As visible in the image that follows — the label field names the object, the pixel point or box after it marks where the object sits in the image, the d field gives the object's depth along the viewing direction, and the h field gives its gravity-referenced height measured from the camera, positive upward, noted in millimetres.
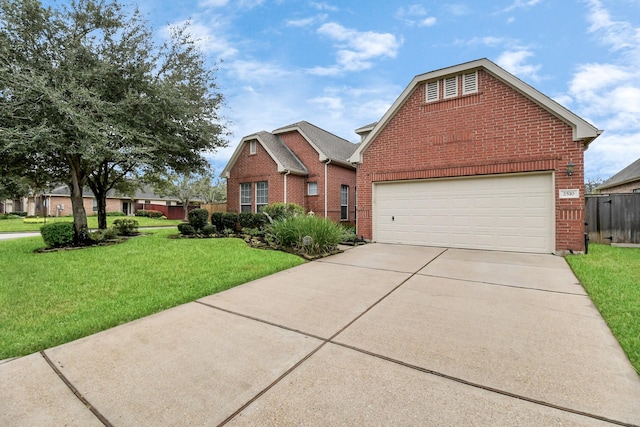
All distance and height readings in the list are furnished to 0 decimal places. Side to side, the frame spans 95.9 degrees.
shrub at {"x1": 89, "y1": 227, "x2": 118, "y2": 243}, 10102 -831
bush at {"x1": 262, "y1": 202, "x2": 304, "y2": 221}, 11492 +15
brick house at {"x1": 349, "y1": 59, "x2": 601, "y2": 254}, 7406 +1168
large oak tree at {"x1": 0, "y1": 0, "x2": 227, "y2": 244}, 7383 +3542
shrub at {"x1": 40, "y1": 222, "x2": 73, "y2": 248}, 8820 -644
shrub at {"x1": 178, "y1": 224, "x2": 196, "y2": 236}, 11117 -727
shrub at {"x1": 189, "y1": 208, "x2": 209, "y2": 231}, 11461 -318
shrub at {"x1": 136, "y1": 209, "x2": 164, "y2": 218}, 33844 -228
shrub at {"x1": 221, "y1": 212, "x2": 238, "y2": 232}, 12292 -449
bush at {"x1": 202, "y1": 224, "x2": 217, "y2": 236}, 11102 -742
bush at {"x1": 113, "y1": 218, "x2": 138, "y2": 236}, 12970 -677
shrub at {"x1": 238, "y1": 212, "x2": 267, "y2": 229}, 11789 -410
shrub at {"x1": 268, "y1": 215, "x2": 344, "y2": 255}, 7660 -692
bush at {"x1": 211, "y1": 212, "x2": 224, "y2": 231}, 12461 -409
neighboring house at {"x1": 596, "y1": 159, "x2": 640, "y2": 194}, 15289 +1320
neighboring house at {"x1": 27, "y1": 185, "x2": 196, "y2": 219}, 31469 +1066
